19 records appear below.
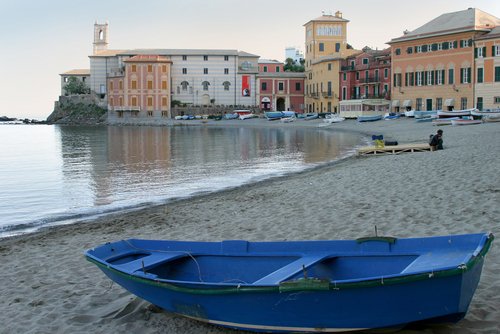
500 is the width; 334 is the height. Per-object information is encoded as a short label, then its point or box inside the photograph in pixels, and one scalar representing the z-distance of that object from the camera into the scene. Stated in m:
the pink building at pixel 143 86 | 100.12
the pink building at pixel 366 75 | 78.81
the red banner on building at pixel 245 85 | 104.81
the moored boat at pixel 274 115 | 90.81
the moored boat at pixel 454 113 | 54.52
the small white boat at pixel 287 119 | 84.75
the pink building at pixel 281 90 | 102.38
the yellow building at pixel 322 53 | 92.12
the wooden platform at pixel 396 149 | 26.38
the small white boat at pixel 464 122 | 47.84
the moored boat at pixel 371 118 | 69.44
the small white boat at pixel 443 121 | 51.44
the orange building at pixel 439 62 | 63.56
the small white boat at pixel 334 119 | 74.88
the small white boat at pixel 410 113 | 64.72
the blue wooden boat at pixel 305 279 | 5.02
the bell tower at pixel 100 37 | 114.12
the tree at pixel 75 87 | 116.44
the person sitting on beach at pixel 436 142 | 26.16
